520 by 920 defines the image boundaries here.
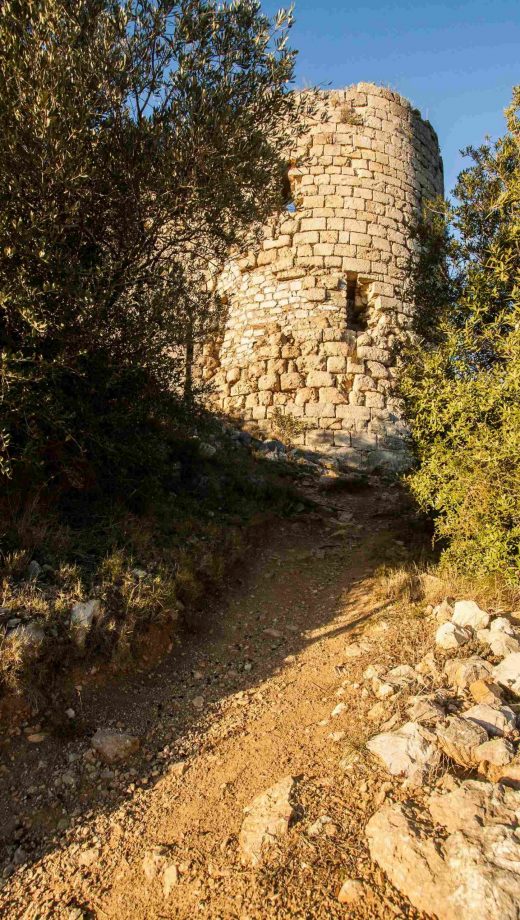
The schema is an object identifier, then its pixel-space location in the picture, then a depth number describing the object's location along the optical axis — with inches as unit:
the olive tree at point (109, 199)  167.0
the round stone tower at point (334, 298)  359.9
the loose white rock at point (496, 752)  106.9
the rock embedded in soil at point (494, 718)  115.2
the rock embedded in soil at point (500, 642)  142.9
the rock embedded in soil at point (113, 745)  135.1
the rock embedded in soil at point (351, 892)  88.1
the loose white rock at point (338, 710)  136.6
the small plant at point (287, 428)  350.3
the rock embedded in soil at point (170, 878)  100.3
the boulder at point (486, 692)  123.9
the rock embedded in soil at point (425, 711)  120.3
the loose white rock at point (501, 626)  149.5
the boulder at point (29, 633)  137.9
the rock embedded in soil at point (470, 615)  156.6
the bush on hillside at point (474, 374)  180.7
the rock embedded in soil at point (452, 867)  80.3
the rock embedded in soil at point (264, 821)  101.8
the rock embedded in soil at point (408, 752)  108.7
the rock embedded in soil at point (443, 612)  166.4
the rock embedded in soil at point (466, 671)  132.6
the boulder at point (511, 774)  103.1
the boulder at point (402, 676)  138.7
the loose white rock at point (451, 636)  148.7
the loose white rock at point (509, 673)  130.5
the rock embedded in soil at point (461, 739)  110.0
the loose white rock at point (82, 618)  149.2
